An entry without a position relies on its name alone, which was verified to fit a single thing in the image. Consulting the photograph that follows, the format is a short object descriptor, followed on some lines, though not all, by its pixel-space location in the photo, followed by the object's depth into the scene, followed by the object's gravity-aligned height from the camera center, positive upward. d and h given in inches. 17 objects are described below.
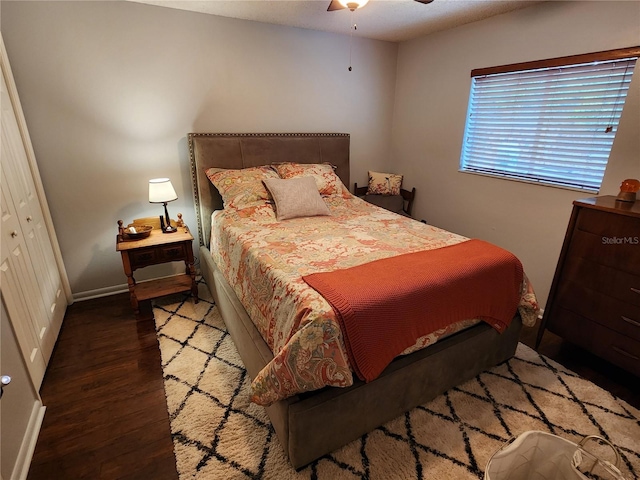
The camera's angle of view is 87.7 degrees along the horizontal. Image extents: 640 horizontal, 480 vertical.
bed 56.1 -46.8
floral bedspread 53.4 -28.2
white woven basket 47.4 -46.6
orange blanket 56.6 -29.6
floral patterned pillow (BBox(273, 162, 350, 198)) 120.4 -15.7
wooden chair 151.4 -28.9
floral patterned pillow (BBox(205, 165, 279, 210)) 107.9 -18.2
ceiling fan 79.0 +28.8
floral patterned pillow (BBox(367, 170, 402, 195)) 149.6 -23.4
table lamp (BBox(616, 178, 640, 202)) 78.0 -13.2
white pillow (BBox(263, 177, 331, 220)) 104.3 -21.1
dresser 72.9 -33.9
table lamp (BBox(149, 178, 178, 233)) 102.4 -18.8
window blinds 88.0 +3.8
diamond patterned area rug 59.4 -57.2
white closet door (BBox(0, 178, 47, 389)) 65.9 -32.1
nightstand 99.9 -38.0
